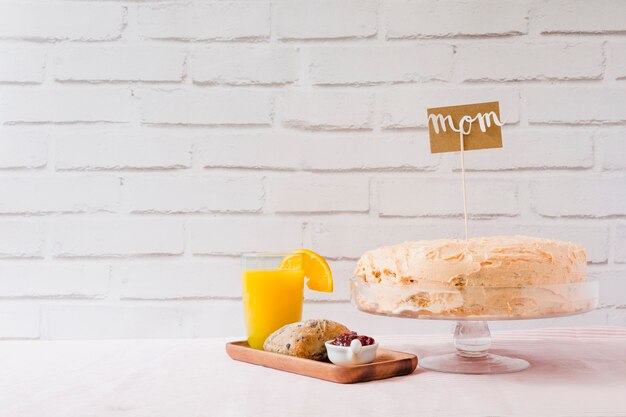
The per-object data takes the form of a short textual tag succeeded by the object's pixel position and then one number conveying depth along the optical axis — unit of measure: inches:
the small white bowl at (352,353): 43.4
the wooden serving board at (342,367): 42.3
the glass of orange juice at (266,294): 53.9
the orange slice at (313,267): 54.9
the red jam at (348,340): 44.0
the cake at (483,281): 42.3
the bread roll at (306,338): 46.5
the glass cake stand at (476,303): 42.1
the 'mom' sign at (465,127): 50.9
